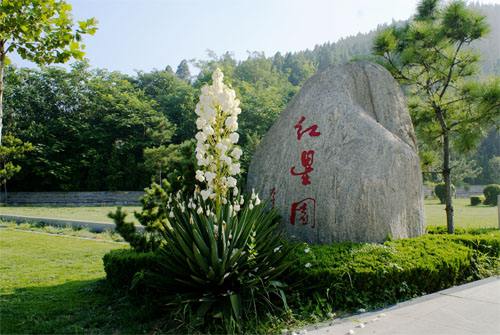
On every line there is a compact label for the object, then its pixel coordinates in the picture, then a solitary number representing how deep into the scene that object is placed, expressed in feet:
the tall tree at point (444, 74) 23.25
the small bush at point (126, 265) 15.70
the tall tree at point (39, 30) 13.07
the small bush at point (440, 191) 81.21
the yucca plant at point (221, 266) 12.12
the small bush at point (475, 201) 77.46
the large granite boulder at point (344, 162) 16.76
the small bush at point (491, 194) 75.55
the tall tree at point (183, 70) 210.59
